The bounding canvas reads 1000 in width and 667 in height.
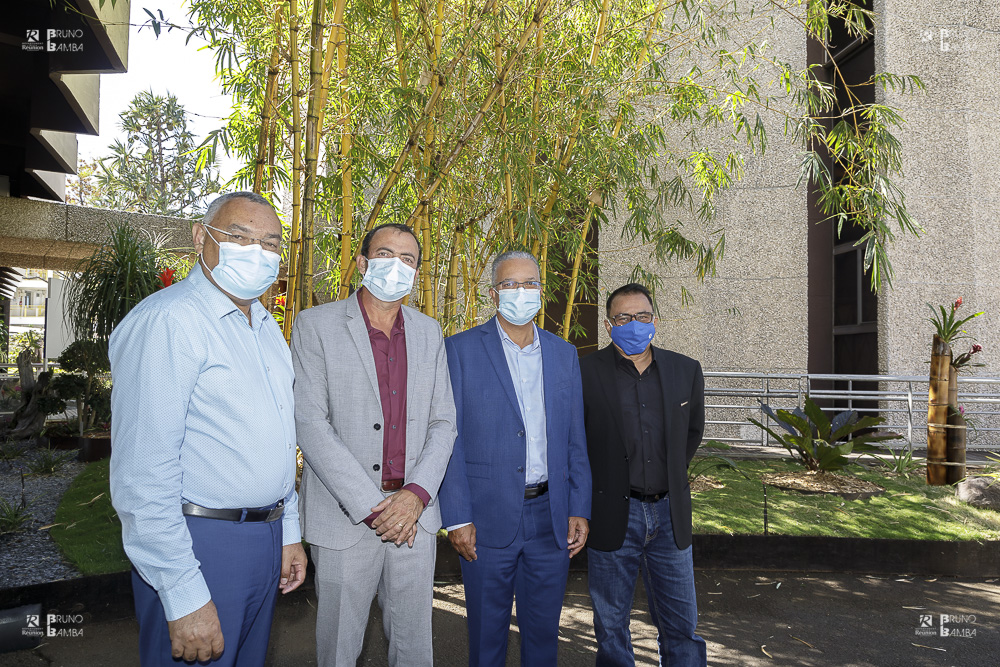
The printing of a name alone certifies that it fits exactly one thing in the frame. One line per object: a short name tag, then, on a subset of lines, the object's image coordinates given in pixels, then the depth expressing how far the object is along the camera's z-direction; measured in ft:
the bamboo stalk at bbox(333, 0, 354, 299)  10.96
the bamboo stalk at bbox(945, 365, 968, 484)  15.90
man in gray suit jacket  5.71
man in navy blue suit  6.50
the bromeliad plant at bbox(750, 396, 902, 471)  15.61
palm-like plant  18.24
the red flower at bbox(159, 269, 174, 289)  17.46
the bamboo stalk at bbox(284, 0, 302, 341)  9.57
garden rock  14.34
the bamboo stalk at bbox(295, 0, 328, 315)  8.88
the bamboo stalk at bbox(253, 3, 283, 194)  10.93
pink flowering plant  15.93
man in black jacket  7.03
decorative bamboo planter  15.94
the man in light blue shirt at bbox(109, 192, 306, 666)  4.19
